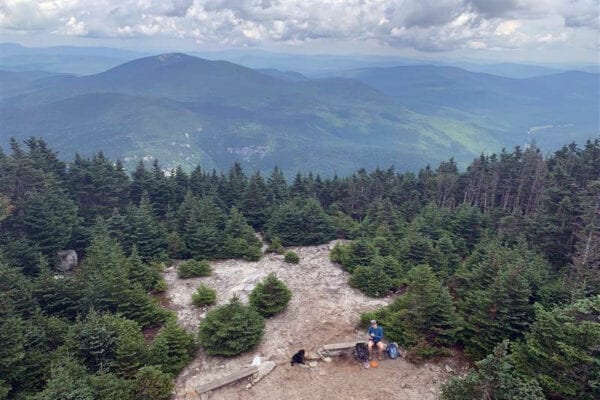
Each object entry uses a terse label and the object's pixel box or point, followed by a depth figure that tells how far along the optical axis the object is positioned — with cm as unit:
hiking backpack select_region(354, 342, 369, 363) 1805
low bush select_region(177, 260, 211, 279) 3148
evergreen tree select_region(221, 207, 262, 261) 3600
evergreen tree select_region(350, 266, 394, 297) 2620
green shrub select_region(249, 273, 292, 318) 2314
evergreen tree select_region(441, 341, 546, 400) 1138
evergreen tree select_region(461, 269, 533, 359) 1764
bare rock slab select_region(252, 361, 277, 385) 1744
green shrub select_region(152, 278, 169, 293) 2838
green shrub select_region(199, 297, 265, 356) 1916
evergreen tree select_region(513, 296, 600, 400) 1280
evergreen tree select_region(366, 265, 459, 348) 1872
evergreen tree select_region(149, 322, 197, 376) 1764
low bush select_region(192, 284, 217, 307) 2612
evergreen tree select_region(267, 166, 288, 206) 5631
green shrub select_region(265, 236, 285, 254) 3775
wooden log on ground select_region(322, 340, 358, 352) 1883
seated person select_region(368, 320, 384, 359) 1847
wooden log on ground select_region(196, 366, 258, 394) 1670
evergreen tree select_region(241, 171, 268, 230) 4778
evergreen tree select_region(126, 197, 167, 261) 3538
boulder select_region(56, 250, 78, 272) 3605
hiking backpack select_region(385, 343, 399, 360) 1833
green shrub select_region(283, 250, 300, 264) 3403
